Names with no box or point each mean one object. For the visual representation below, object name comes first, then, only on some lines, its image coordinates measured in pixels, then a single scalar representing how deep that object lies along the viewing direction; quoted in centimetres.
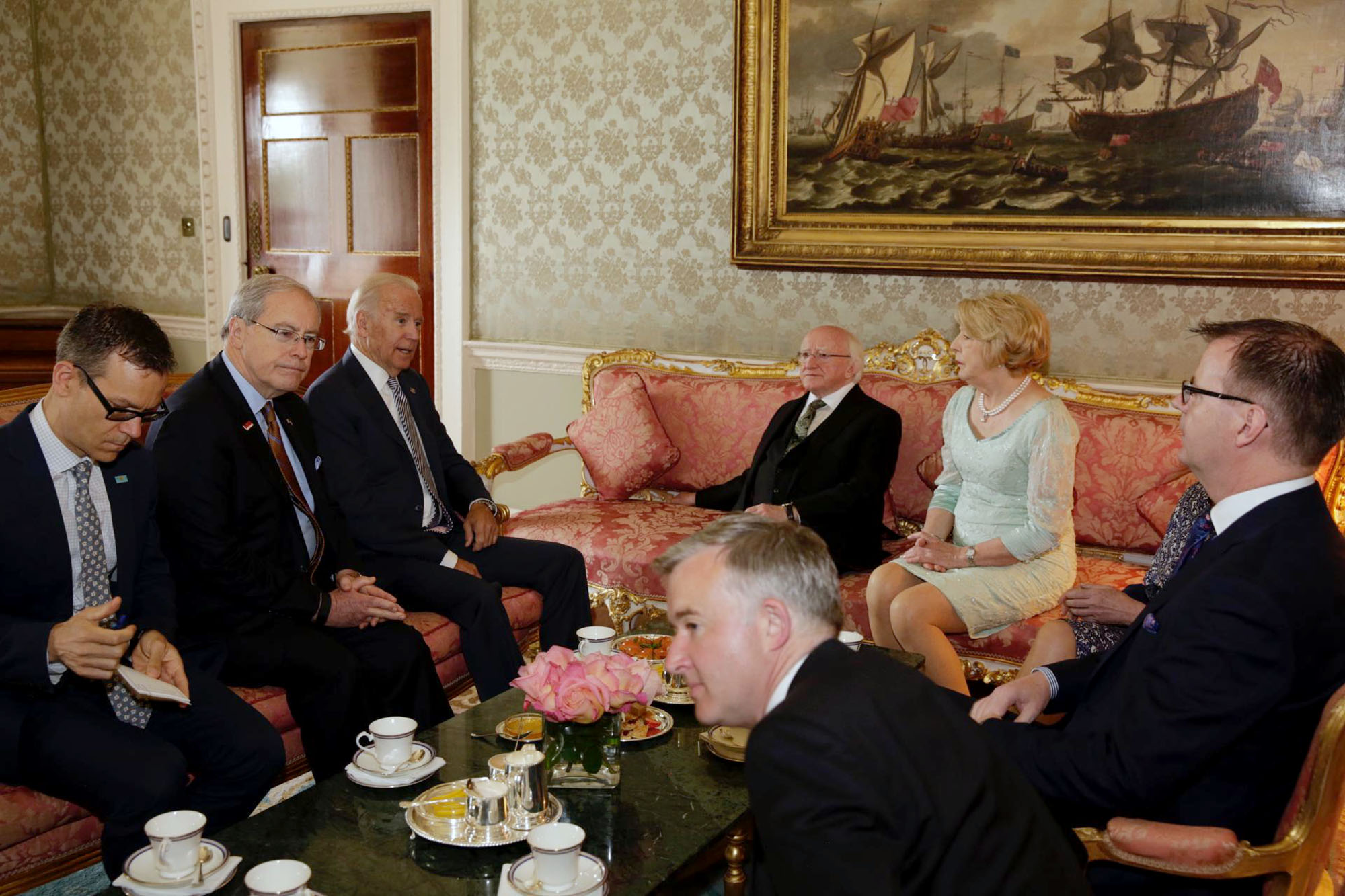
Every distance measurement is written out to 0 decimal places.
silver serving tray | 192
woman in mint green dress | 337
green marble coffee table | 185
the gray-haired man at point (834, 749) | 120
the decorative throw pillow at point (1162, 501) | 372
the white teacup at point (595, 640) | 266
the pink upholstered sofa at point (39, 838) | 224
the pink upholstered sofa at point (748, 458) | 378
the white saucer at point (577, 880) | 173
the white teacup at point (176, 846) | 174
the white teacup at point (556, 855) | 172
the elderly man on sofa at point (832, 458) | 389
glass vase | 216
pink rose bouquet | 210
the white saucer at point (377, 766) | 215
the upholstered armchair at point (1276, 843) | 180
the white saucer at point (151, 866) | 173
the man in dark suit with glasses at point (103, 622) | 226
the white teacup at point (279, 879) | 164
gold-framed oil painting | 397
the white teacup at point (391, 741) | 216
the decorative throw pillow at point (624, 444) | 453
